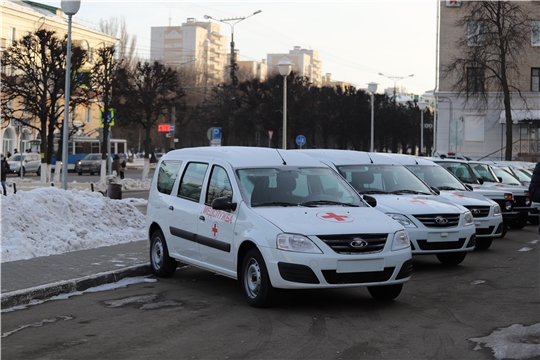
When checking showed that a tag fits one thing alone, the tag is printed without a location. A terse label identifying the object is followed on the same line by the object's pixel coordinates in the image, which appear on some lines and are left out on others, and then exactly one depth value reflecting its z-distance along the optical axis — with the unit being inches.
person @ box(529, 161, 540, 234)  395.2
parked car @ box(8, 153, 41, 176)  2201.0
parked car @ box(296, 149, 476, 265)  468.1
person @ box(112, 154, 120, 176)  1697.8
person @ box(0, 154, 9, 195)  1208.7
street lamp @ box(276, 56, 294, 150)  1203.9
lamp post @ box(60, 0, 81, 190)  818.3
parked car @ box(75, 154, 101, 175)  2393.0
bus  2549.2
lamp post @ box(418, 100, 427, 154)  2351.9
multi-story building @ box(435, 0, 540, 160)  2213.3
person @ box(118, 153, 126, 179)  1834.4
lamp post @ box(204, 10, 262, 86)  1796.8
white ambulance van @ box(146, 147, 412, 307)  333.7
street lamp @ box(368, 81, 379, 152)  1685.5
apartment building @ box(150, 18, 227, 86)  7012.8
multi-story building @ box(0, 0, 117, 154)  2659.9
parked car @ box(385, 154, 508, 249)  565.3
